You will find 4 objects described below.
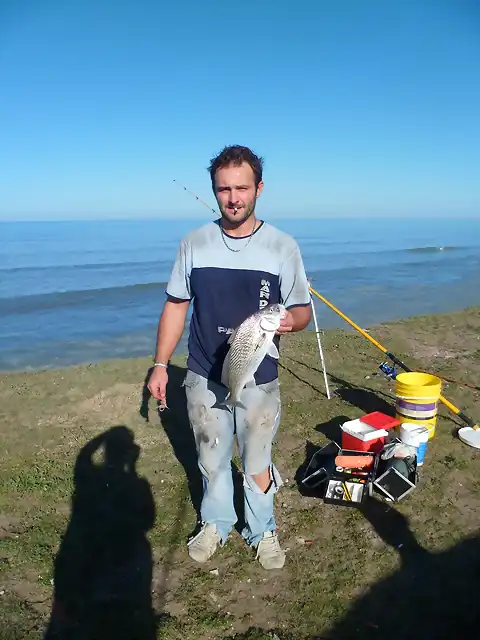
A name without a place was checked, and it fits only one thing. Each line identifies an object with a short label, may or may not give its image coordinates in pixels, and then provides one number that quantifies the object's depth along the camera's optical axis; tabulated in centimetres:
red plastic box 494
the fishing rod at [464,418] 558
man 318
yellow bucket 511
